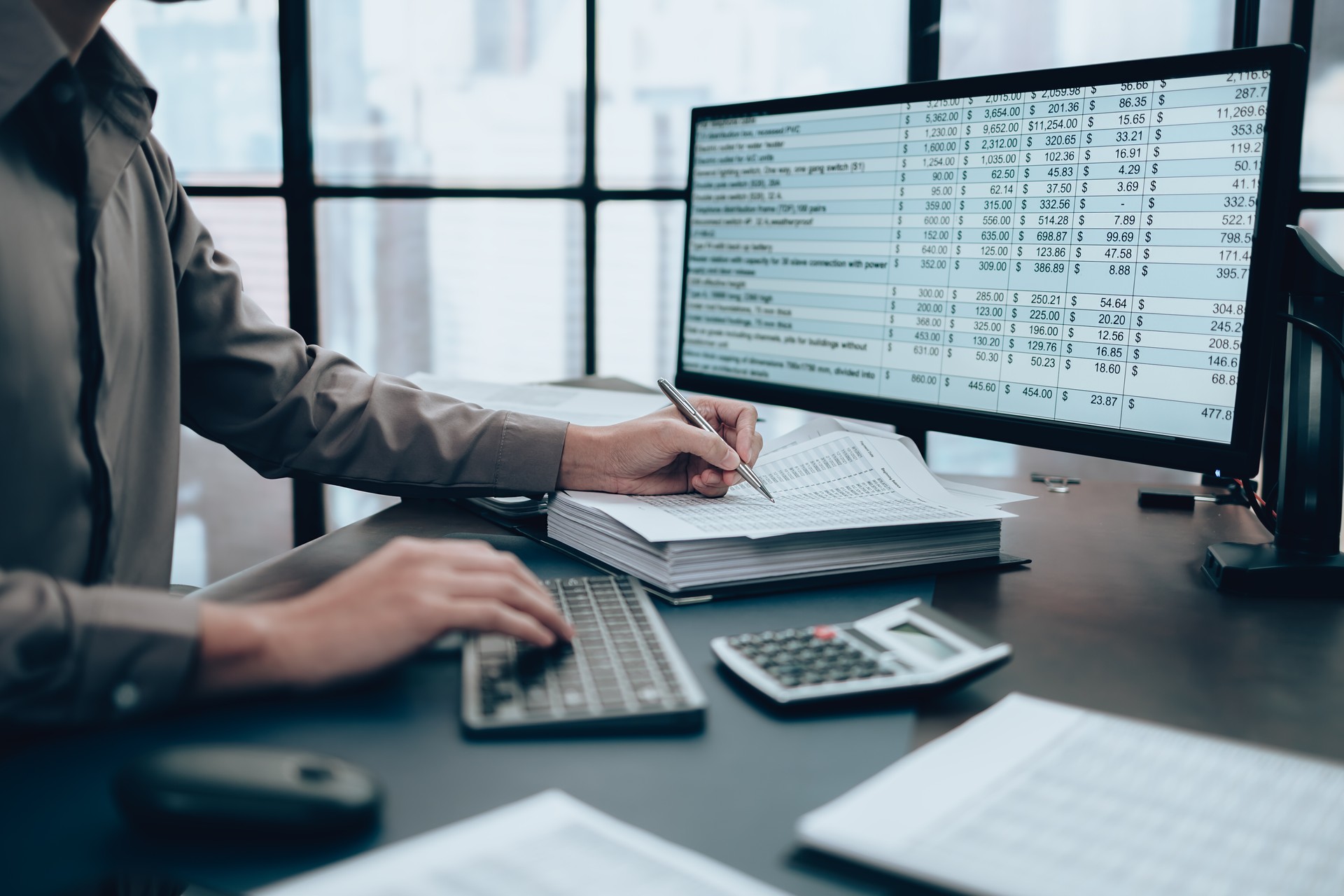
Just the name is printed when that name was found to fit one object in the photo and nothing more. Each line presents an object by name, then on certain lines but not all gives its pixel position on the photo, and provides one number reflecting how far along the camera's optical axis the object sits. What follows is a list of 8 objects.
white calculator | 0.61
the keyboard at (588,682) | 0.56
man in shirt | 0.55
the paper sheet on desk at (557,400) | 1.25
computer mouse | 0.44
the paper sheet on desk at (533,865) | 0.41
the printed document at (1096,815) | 0.41
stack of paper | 0.81
